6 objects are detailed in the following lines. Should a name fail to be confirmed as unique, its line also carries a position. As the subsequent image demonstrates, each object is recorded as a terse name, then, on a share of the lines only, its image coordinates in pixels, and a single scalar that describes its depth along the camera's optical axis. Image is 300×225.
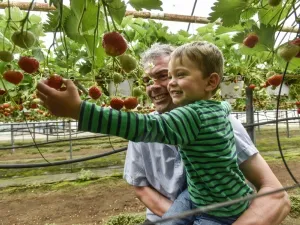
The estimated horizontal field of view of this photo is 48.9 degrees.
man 1.09
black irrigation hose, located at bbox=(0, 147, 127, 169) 1.62
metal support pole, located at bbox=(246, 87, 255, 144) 2.45
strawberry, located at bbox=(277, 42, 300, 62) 0.56
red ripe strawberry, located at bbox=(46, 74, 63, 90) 0.54
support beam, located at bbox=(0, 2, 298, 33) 1.38
